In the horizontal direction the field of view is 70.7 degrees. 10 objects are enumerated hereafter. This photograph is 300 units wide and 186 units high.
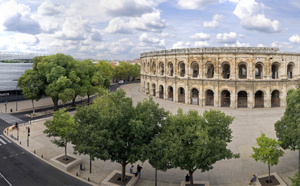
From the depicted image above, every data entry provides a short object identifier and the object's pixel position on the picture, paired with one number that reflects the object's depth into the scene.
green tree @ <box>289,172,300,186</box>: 11.21
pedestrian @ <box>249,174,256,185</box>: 17.89
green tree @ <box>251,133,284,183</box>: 16.88
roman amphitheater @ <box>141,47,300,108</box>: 44.25
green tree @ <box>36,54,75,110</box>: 37.56
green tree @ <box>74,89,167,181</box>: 15.75
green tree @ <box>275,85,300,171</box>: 17.56
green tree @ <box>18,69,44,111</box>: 38.44
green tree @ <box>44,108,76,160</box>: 21.17
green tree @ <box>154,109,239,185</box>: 14.63
